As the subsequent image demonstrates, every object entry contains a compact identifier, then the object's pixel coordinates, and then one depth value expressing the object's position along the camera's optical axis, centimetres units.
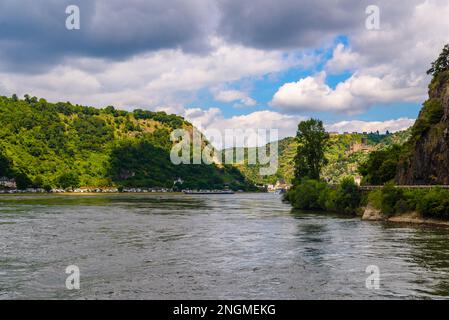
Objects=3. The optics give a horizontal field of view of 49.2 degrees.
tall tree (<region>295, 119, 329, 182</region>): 13025
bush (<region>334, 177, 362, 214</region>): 9694
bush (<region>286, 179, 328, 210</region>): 11338
